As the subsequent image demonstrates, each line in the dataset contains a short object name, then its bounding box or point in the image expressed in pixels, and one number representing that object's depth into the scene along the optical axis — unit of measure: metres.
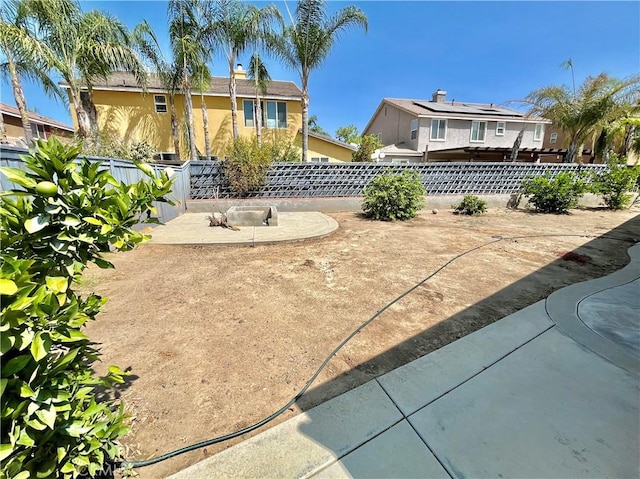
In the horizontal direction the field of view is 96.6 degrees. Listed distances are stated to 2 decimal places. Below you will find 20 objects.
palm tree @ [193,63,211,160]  13.91
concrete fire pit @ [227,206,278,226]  7.96
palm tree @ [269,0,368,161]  11.97
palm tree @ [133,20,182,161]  12.98
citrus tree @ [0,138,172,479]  0.97
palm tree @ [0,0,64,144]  8.95
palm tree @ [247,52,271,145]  14.55
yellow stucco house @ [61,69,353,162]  16.02
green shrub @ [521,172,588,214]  11.03
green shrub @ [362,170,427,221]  9.48
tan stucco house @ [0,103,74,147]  18.27
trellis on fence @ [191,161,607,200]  10.65
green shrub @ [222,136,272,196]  10.40
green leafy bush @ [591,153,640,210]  11.34
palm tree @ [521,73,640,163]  13.58
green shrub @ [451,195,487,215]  10.94
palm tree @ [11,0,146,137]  9.40
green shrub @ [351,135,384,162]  18.73
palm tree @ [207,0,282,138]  12.60
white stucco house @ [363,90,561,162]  20.75
